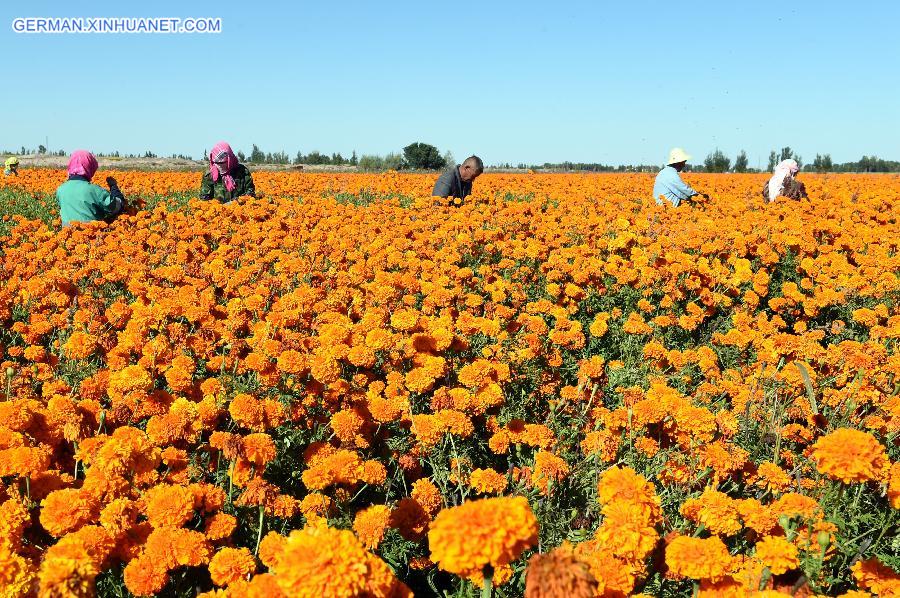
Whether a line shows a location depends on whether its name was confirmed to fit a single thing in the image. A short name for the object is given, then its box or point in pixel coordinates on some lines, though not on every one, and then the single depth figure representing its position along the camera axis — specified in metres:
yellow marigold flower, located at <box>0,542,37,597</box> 1.42
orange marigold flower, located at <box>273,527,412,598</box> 1.17
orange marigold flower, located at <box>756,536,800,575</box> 1.63
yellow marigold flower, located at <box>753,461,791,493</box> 2.38
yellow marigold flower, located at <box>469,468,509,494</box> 2.39
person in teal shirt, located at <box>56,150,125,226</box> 7.34
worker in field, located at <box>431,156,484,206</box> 9.80
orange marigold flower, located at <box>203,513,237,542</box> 1.88
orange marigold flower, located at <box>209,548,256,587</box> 1.67
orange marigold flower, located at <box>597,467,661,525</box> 1.68
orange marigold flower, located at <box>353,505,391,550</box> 1.98
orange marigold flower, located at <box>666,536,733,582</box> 1.56
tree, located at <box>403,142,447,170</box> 37.34
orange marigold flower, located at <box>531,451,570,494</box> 2.39
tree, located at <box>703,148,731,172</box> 37.84
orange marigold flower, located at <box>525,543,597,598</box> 1.13
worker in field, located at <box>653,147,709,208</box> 10.57
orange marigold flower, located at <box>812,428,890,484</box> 1.83
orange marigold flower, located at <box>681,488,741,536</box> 1.89
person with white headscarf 10.46
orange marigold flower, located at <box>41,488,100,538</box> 1.79
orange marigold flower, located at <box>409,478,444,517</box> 2.31
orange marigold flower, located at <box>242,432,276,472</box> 2.11
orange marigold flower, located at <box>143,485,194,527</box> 1.83
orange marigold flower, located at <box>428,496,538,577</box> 1.24
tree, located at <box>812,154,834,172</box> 39.75
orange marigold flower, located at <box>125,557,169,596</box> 1.66
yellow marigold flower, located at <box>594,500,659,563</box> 1.58
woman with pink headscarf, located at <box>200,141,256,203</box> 10.06
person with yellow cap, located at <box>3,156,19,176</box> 16.52
